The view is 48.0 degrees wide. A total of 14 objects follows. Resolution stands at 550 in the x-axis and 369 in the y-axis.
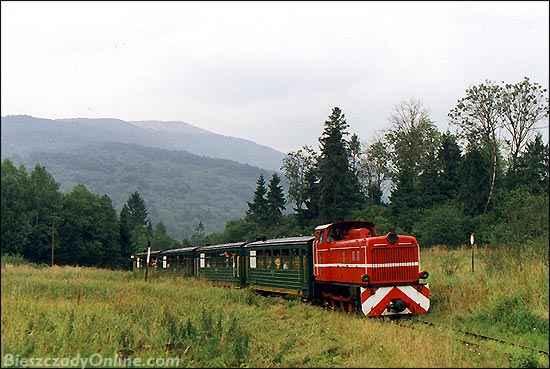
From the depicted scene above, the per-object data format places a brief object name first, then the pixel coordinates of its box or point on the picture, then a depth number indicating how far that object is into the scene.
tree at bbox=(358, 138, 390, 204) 73.56
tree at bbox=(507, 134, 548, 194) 48.16
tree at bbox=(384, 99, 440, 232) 64.25
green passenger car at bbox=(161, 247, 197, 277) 38.84
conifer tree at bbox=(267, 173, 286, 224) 80.62
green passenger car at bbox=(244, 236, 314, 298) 22.72
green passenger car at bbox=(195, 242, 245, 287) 31.26
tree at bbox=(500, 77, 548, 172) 52.66
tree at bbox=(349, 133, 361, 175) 73.69
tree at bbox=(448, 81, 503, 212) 55.17
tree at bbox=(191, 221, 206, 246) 103.34
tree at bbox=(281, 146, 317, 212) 79.25
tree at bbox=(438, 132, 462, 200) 65.44
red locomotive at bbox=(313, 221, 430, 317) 17.88
